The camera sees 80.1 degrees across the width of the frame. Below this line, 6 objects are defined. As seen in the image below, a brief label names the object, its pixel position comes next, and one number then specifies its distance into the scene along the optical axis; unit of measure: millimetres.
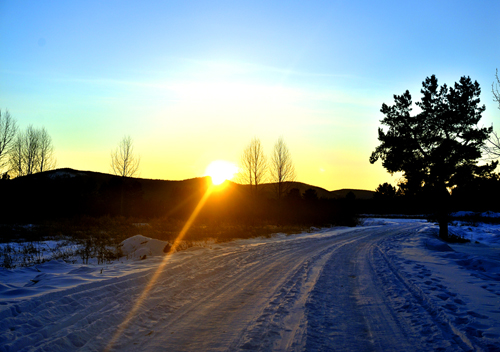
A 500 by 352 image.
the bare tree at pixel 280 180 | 37062
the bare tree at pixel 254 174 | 37375
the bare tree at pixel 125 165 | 34219
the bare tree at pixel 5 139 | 28703
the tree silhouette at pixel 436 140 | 18500
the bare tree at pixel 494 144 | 10763
